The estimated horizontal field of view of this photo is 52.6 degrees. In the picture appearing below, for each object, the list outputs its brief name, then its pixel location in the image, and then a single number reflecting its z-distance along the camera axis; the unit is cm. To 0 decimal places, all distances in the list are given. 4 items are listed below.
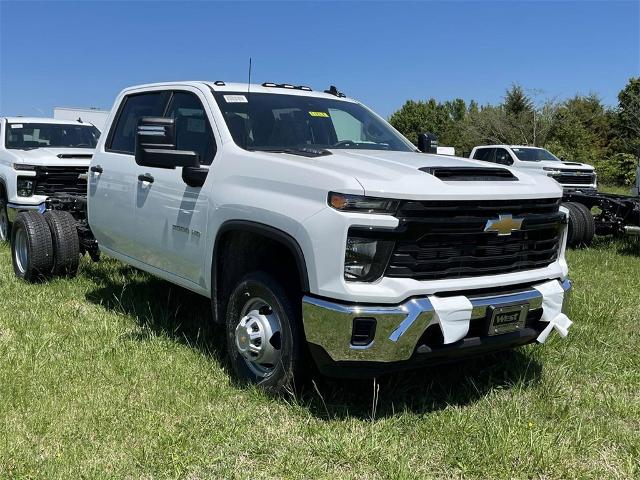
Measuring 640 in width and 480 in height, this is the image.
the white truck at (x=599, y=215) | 973
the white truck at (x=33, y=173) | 903
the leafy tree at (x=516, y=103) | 4191
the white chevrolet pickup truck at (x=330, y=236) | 325
